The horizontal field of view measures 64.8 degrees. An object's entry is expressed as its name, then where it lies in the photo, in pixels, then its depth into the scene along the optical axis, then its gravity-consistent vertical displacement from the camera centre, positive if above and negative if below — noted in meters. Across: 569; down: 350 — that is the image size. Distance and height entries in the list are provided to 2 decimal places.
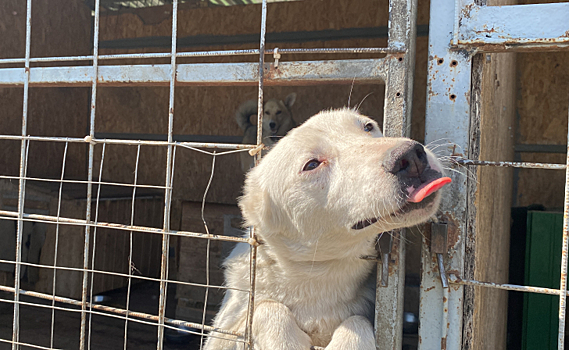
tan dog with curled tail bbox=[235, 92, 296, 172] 2.04 +0.24
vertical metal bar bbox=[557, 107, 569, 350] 0.48 -0.09
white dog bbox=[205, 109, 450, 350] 0.48 -0.06
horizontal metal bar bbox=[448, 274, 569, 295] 0.49 -0.12
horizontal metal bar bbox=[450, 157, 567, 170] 0.49 +0.02
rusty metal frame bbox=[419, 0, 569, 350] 0.53 +0.07
